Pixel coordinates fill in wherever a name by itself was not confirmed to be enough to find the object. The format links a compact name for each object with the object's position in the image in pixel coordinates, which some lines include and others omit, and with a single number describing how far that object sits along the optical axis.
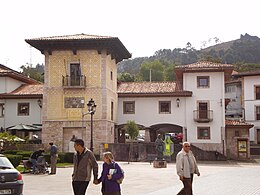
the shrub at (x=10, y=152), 28.17
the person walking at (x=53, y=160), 20.67
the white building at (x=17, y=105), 39.97
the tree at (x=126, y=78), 79.31
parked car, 10.48
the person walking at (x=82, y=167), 9.09
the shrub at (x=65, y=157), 28.58
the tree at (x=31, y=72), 77.50
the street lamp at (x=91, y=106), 27.53
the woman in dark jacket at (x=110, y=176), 8.49
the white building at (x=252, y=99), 49.24
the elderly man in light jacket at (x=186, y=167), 10.80
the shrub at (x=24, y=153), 27.14
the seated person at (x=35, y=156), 20.66
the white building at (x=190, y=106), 38.66
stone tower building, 34.81
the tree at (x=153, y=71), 101.31
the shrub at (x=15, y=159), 22.00
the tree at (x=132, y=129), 36.85
